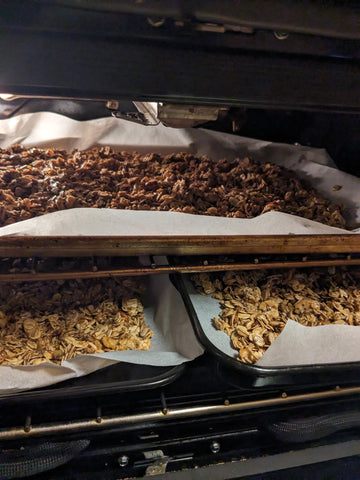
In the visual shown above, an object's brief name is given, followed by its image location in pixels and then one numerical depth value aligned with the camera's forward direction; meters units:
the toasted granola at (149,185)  0.93
